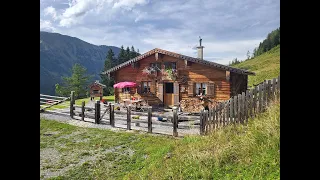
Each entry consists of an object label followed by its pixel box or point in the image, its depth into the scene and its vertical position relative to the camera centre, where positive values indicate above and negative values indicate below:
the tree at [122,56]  57.03 +8.80
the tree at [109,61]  54.53 +7.16
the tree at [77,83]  43.71 +1.42
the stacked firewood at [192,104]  16.69 -1.04
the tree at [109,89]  43.41 +0.23
